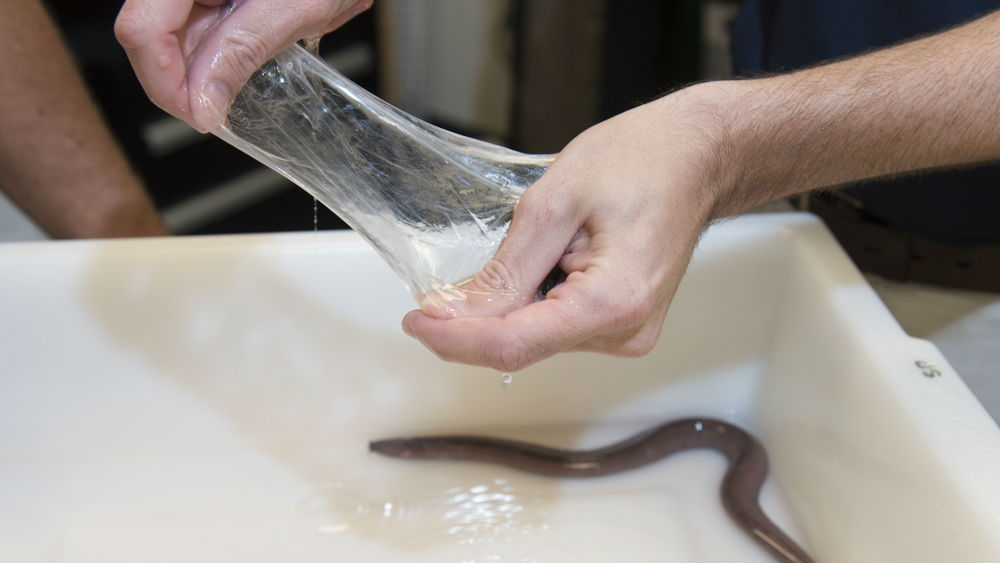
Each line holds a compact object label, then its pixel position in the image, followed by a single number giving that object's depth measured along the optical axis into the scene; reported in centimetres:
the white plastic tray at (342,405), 74
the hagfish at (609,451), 81
